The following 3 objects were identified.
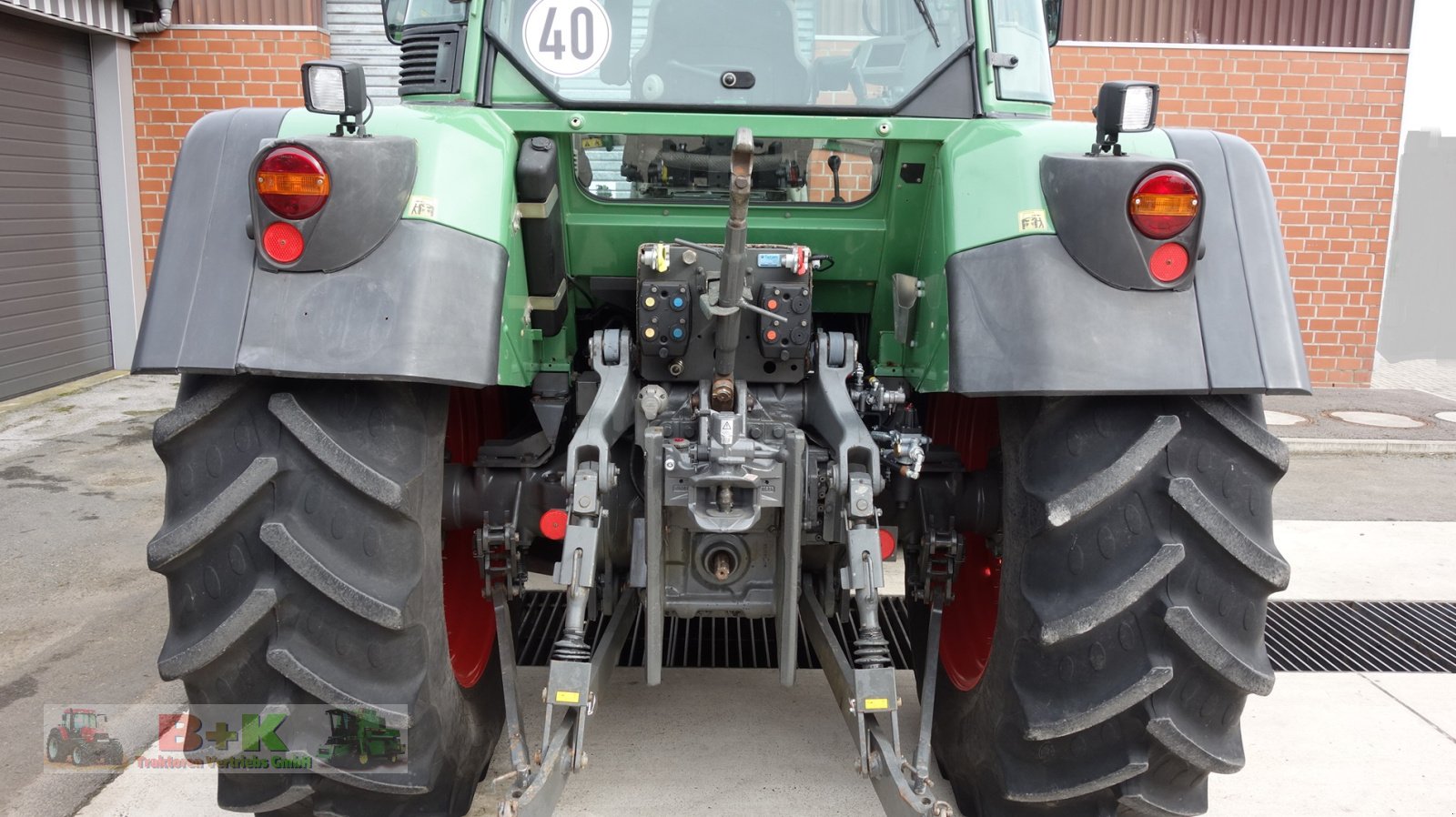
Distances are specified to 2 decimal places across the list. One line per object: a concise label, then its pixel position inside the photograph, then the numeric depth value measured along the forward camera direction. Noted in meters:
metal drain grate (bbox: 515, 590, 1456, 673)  4.06
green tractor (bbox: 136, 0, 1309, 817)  2.23
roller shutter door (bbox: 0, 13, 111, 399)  8.68
